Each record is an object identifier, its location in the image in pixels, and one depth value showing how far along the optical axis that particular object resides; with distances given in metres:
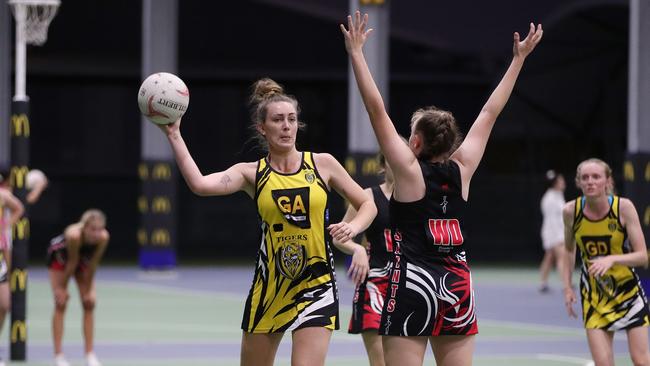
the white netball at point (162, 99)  13.25
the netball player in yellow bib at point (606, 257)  17.72
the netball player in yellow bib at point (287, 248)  13.90
